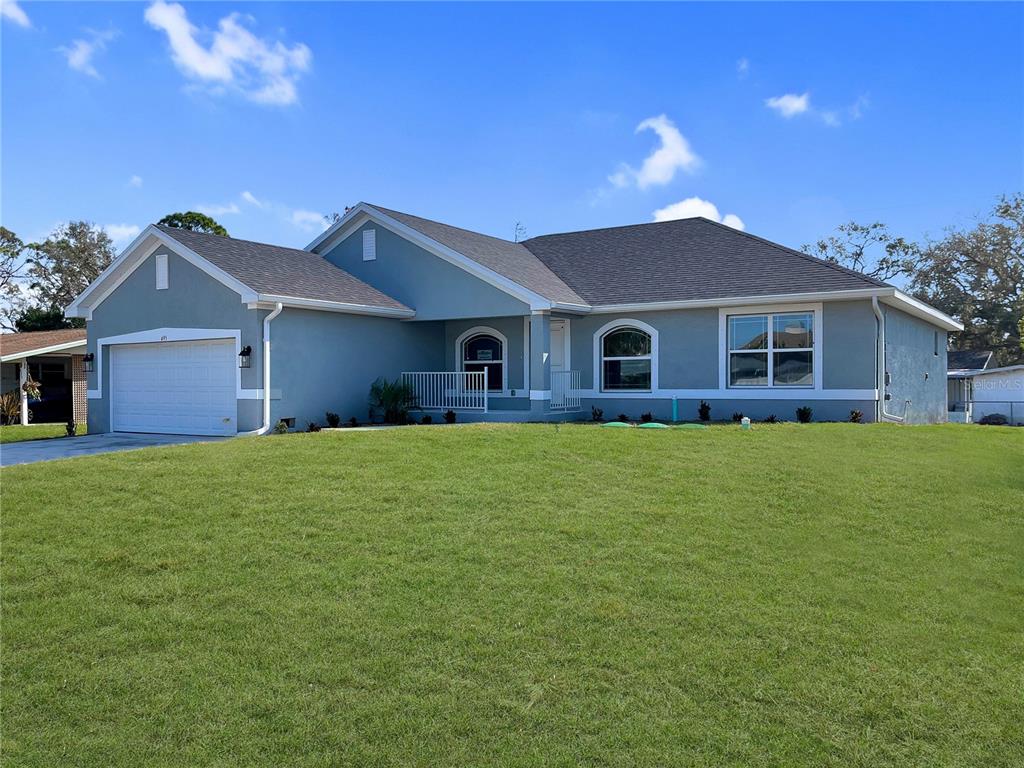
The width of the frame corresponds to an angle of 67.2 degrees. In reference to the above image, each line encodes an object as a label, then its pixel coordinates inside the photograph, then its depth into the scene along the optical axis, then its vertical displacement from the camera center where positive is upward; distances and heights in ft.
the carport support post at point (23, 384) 83.41 +0.73
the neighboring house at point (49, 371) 84.74 +2.46
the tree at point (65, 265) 158.71 +26.12
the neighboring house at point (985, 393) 96.32 -1.03
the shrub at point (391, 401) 59.67 -0.93
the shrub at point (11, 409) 84.84 -1.94
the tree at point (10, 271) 155.87 +24.91
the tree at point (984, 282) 135.64 +18.86
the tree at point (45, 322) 138.10 +12.38
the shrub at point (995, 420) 93.15 -4.22
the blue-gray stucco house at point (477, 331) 53.88 +4.39
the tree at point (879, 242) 143.33 +26.00
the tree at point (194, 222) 139.85 +30.82
